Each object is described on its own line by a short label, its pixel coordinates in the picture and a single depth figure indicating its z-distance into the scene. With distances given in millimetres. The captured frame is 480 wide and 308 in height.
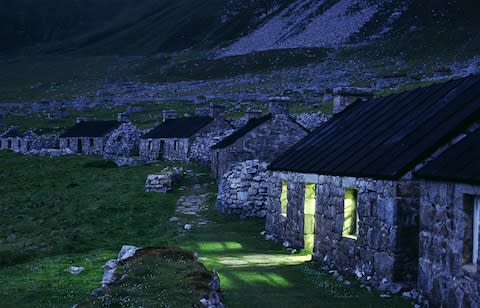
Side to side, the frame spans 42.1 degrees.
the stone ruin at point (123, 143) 74875
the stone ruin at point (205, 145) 54188
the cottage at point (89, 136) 78750
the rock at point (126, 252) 17797
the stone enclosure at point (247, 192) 31328
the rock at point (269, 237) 25373
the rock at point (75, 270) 19058
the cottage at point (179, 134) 61500
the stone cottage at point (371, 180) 15094
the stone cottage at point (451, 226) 12492
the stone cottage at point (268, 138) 42969
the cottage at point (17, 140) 81344
